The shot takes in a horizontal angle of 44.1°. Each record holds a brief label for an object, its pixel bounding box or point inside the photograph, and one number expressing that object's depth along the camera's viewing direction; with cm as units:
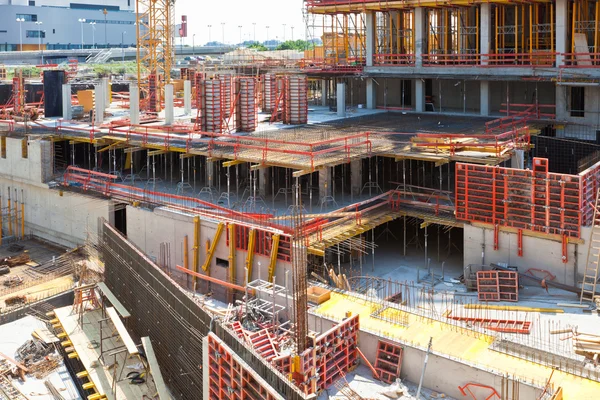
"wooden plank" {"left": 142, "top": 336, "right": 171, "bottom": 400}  1853
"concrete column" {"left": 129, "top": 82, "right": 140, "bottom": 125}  3781
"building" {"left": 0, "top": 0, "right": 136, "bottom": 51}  11825
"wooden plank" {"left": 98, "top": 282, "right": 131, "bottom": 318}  2321
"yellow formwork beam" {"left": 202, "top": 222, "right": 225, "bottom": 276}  2535
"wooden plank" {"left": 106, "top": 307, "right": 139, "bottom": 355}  1995
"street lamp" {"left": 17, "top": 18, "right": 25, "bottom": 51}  11371
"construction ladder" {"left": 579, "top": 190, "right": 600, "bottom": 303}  2150
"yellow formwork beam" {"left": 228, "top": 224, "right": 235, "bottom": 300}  2502
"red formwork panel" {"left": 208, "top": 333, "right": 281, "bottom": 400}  1542
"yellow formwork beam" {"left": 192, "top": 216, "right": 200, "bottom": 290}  2605
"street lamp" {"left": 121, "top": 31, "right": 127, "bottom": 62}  13602
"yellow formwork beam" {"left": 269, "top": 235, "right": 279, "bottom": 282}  2366
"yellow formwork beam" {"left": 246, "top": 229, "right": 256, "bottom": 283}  2445
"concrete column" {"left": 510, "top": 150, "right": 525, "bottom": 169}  2820
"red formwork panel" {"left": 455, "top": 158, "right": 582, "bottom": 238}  2203
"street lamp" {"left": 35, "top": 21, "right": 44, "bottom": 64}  11568
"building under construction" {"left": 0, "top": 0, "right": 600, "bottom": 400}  1769
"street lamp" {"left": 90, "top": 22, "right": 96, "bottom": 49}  12554
